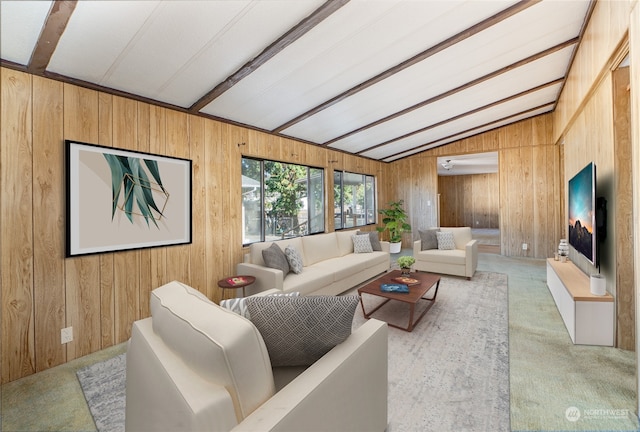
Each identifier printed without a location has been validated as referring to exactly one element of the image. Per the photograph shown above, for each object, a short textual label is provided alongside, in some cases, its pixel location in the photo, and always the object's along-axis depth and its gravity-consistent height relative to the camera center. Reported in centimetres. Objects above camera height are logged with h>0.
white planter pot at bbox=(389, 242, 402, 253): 695 -74
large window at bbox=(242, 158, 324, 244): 413 +30
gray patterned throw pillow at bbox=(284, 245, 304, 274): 363 -53
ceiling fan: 818 +155
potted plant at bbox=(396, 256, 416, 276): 350 -57
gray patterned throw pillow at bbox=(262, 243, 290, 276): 339 -48
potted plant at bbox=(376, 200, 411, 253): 694 -18
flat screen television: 259 +1
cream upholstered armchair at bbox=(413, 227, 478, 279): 455 -68
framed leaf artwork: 242 +20
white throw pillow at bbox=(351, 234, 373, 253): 496 -46
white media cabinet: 245 -89
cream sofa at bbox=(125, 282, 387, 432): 91 -60
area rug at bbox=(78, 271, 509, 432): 169 -116
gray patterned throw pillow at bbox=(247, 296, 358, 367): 124 -45
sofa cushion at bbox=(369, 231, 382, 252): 511 -45
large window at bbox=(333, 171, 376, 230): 615 +41
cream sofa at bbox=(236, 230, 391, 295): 326 -66
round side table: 302 -68
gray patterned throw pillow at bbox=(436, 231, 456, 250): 504 -44
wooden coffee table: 282 -78
